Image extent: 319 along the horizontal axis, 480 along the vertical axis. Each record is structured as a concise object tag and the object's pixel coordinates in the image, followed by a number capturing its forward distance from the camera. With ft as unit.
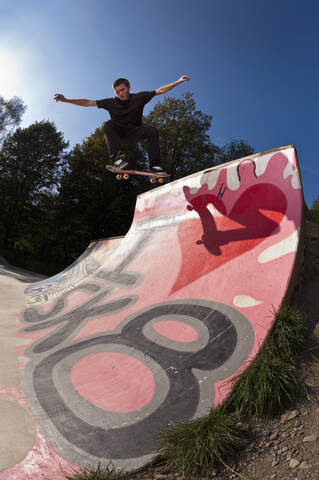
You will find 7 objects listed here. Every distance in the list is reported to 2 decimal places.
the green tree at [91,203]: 70.13
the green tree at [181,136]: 77.66
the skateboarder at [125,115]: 18.20
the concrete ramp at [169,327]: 8.13
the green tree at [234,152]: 84.94
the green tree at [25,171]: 76.23
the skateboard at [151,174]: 20.24
